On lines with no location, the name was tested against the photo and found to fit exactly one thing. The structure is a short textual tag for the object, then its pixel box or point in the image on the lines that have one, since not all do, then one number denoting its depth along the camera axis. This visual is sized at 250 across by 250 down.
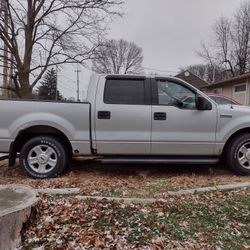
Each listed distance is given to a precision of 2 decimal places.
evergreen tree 45.76
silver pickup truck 5.61
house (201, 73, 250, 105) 23.19
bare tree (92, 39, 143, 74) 54.28
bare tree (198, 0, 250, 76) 42.97
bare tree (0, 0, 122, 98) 18.05
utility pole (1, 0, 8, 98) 17.25
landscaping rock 3.21
